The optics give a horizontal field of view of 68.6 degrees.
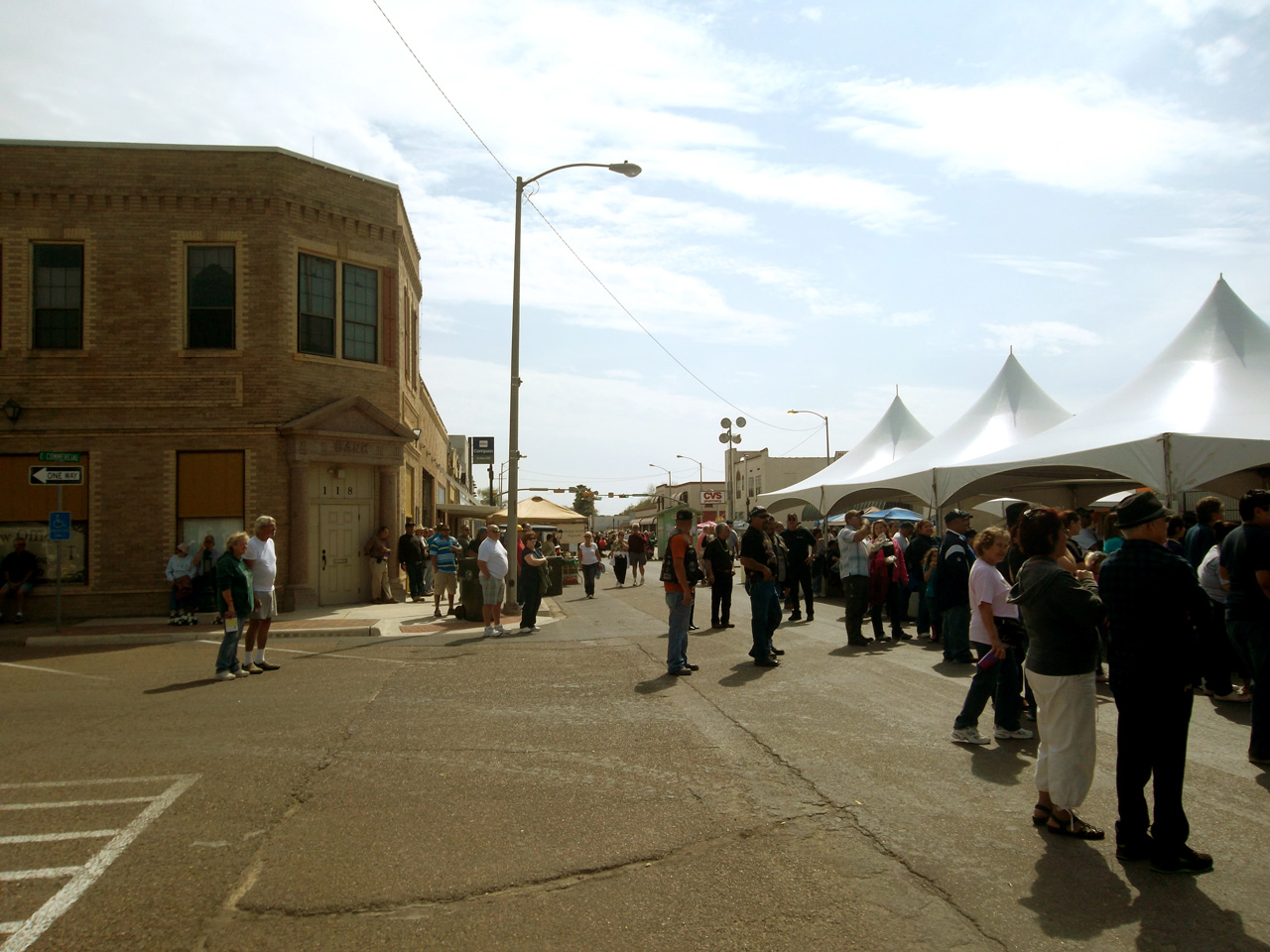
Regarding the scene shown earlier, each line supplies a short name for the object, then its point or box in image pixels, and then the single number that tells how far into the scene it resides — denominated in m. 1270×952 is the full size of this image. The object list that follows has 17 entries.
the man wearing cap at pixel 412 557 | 19.62
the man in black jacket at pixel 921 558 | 13.09
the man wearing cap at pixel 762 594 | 10.48
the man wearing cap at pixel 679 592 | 10.04
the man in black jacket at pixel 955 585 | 9.68
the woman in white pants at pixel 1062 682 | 4.82
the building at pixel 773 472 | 92.31
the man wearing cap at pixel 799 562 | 15.34
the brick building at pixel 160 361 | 17.27
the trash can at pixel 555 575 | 19.66
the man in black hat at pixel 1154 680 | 4.40
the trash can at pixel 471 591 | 16.23
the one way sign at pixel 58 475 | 14.71
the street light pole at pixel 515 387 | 18.42
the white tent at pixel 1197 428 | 12.80
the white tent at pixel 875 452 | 26.17
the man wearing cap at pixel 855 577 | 12.50
